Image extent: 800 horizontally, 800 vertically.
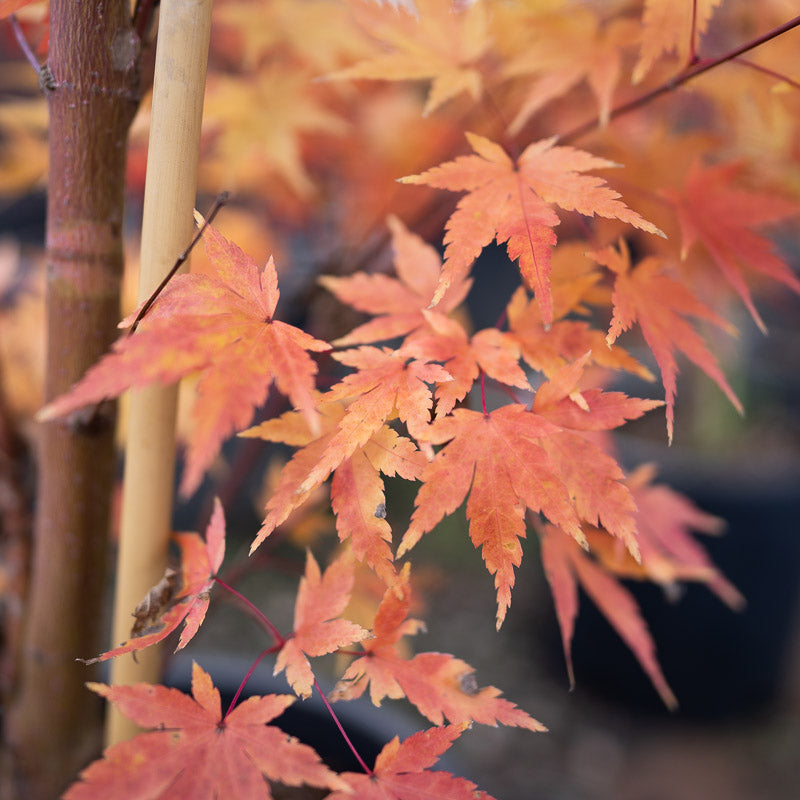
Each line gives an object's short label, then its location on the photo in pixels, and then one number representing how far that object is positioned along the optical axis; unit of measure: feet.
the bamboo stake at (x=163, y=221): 1.28
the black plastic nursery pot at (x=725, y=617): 4.06
